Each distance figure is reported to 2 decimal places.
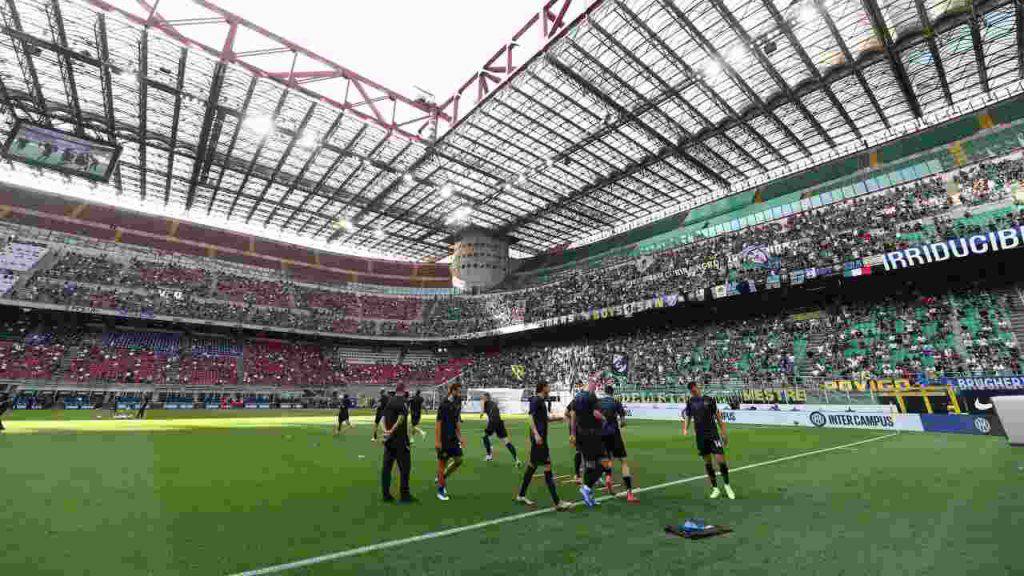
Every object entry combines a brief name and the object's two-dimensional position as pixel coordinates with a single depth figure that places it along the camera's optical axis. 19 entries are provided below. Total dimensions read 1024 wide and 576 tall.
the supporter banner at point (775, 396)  22.25
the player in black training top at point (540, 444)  6.25
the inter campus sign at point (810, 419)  18.05
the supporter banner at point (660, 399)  27.05
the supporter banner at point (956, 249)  22.22
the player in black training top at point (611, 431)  7.33
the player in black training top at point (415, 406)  15.29
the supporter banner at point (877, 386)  19.34
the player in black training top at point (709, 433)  7.21
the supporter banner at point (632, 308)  35.75
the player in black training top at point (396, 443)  6.74
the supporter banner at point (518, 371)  46.56
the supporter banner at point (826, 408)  18.69
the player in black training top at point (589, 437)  6.35
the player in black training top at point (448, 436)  7.06
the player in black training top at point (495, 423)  11.08
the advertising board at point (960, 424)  15.62
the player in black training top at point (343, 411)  18.51
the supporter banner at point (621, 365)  37.91
